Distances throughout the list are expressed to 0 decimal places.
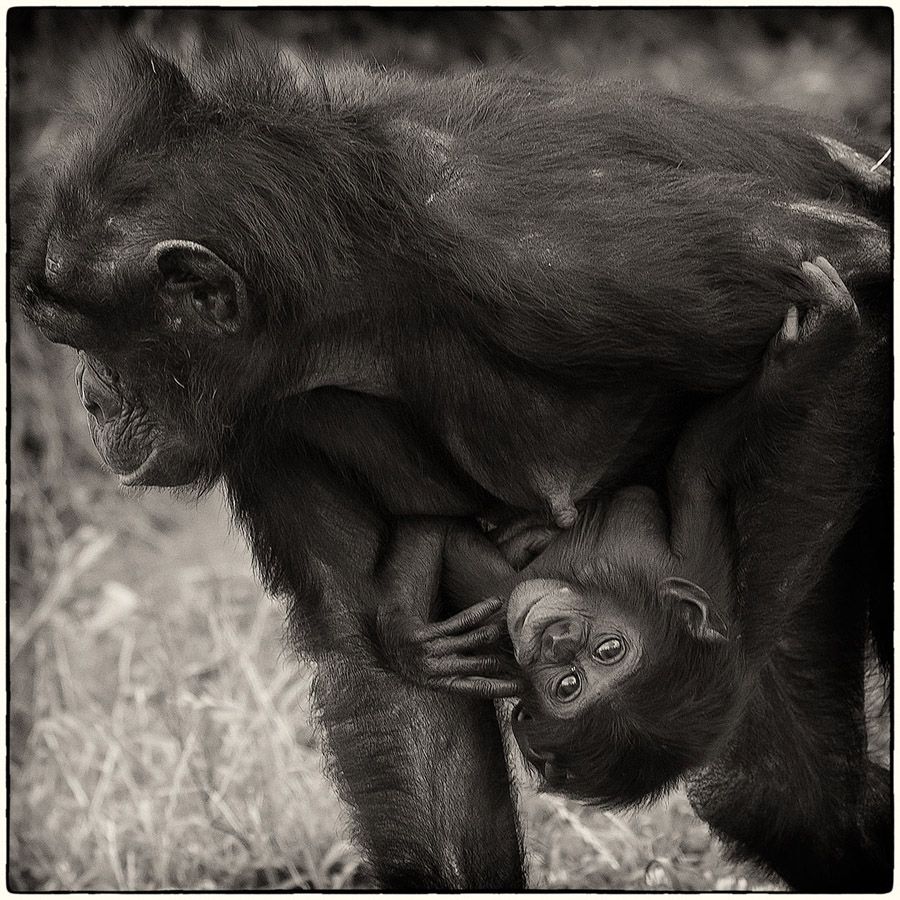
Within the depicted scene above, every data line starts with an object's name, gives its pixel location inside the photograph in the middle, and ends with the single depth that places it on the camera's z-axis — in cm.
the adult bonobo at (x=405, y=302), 642
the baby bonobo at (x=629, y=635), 684
